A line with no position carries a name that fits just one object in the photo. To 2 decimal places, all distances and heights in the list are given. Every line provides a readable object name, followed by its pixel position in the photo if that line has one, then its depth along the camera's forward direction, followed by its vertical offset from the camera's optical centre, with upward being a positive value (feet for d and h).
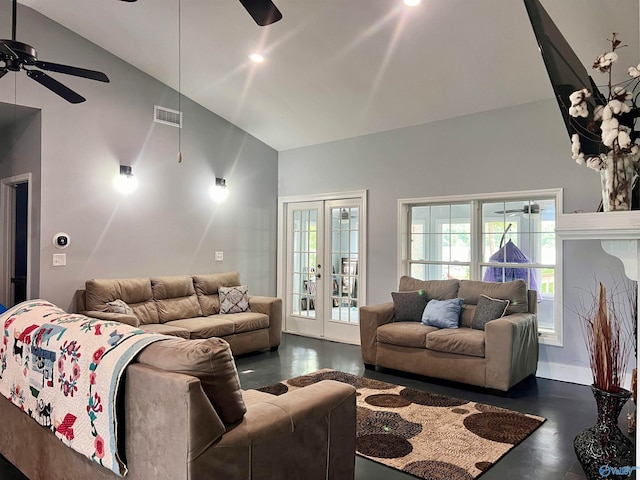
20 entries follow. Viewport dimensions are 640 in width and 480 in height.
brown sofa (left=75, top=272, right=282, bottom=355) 15.75 -2.40
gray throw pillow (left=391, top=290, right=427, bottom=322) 16.46 -2.15
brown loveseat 13.34 -2.99
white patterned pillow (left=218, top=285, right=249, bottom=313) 19.19 -2.31
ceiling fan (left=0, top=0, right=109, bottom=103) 8.41 +3.68
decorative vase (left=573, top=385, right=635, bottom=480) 8.18 -3.65
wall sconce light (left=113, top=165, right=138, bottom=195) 17.33 +2.44
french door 20.65 -1.05
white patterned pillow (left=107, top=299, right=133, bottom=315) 15.44 -2.12
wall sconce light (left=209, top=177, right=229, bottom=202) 20.72 +2.49
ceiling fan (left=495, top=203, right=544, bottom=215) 15.83 +1.29
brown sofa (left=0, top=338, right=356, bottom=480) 5.42 -2.41
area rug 9.14 -4.34
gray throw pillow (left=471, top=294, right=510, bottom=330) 14.39 -2.05
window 15.60 +0.15
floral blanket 5.98 -1.87
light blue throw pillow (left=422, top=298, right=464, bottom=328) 15.19 -2.28
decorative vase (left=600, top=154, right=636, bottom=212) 5.63 +0.79
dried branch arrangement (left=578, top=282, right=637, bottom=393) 8.21 -1.97
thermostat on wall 15.69 +0.17
